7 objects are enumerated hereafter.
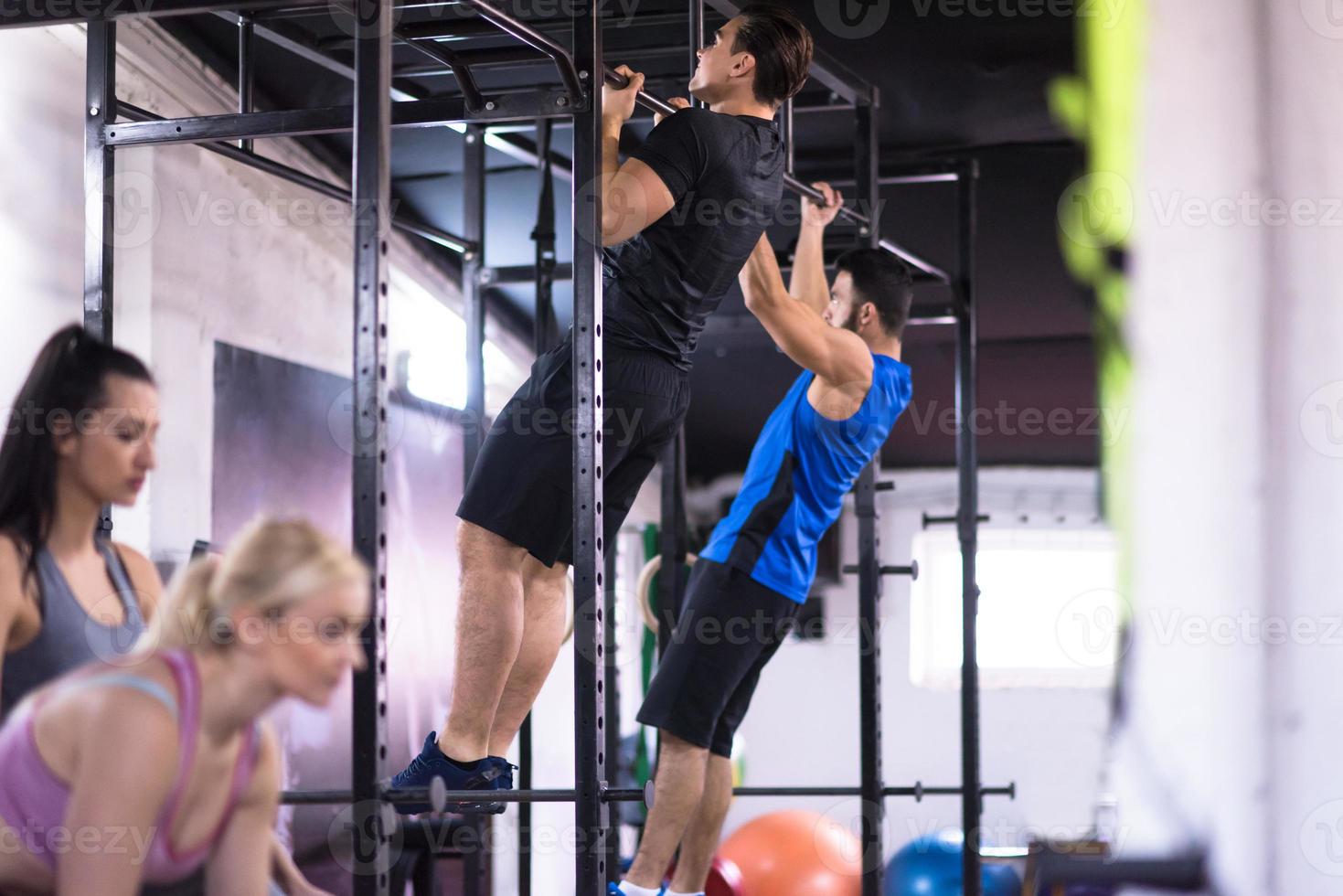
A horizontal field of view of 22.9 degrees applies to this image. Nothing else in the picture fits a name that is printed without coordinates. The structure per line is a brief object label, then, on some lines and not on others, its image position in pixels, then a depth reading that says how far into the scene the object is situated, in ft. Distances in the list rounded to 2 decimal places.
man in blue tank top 26.76
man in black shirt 23.66
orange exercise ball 37.70
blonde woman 18.12
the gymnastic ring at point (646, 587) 31.39
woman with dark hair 20.72
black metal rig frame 21.11
